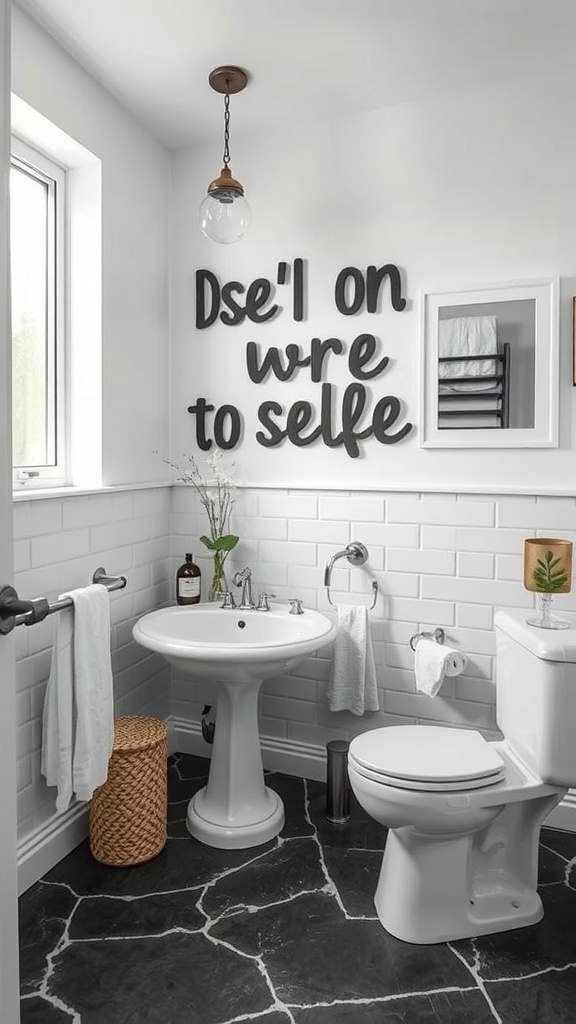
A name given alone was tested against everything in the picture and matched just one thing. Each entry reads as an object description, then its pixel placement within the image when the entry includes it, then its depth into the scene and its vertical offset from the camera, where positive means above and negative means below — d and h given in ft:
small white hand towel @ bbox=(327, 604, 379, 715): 8.14 -2.05
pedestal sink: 6.76 -1.81
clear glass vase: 8.72 -1.05
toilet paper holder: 8.05 -1.65
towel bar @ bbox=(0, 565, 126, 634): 3.38 -0.57
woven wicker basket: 6.84 -3.18
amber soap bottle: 8.69 -1.13
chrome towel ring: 8.30 -0.71
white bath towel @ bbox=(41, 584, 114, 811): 6.35 -2.05
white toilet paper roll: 7.50 -1.86
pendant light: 7.25 +3.19
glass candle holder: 6.80 -0.73
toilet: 5.73 -2.64
